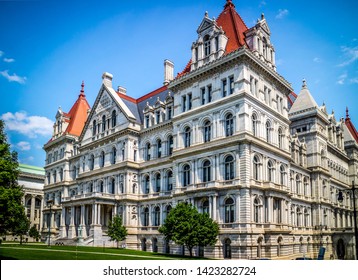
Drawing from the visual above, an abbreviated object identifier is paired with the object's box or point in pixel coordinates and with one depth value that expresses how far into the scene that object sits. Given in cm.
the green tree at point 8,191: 2020
